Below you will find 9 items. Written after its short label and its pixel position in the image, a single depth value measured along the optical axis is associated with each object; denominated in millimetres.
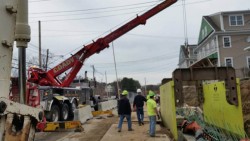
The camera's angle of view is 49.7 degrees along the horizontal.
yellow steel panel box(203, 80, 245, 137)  8640
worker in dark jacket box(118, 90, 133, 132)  11650
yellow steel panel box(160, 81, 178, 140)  9411
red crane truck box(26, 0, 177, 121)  13073
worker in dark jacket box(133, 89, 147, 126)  13181
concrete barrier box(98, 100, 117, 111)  21389
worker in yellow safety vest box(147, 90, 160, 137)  10071
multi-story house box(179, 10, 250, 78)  33567
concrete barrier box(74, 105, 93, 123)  14475
